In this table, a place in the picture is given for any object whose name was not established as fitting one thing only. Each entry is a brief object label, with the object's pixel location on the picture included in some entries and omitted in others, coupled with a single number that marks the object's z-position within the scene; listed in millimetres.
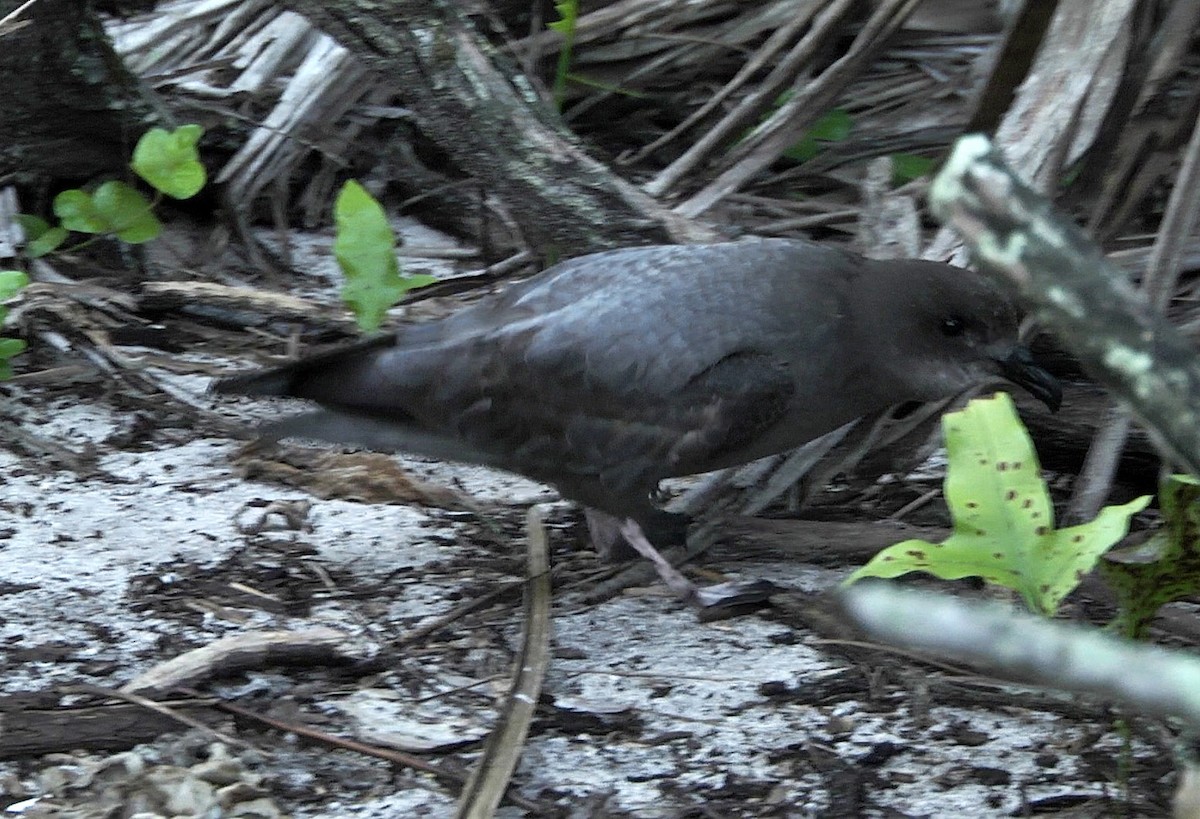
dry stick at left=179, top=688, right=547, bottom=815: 4254
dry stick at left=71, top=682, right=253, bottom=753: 4445
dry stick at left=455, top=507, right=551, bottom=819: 4133
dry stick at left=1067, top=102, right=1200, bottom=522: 5531
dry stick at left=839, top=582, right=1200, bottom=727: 1946
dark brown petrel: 5500
